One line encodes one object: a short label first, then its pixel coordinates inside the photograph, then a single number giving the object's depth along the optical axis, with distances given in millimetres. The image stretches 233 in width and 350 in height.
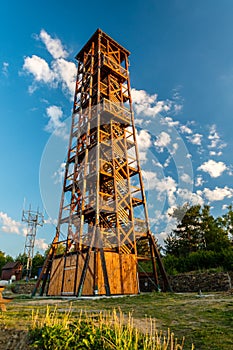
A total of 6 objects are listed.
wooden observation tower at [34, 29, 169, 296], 12273
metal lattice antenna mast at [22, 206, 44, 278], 34544
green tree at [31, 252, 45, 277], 41222
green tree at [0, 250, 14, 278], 62172
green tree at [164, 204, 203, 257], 26125
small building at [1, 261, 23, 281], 45594
